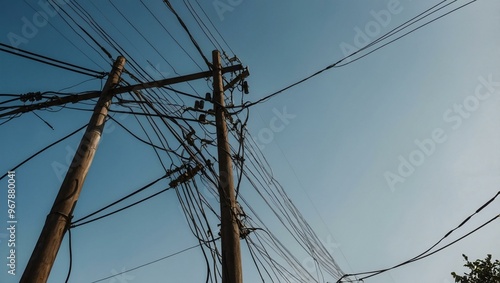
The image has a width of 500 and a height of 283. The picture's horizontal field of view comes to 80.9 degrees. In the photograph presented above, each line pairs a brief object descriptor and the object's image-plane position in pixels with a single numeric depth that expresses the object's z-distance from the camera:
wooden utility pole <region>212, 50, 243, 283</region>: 3.59
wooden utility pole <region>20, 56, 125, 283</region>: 2.90
